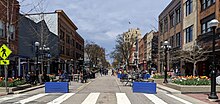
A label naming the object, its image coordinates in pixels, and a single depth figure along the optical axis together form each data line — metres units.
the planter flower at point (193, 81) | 21.55
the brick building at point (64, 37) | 69.75
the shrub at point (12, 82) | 21.78
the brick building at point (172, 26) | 50.49
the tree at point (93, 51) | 111.10
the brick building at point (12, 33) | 35.59
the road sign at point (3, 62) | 21.00
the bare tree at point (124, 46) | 89.88
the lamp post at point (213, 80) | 16.62
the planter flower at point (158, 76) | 34.10
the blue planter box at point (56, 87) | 21.56
